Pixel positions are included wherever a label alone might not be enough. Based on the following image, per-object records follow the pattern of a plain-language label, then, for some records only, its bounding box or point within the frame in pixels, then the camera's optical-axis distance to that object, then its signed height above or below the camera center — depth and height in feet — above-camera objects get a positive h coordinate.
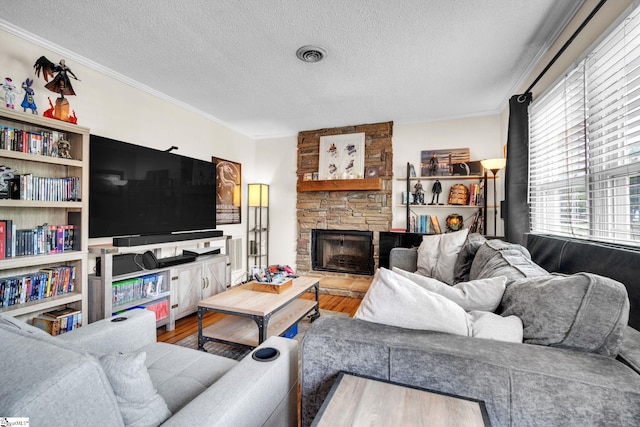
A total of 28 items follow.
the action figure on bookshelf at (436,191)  12.31 +1.07
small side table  2.15 -1.59
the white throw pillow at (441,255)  8.32 -1.26
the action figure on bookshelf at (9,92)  6.16 +2.75
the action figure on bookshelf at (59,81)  6.83 +3.39
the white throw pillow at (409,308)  3.09 -1.07
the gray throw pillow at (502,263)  4.49 -0.89
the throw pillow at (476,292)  3.68 -1.04
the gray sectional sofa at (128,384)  1.70 -1.67
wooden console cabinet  7.25 -2.16
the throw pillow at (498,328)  2.98 -1.24
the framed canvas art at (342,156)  13.67 +2.95
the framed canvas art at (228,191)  13.16 +1.18
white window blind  4.38 +1.42
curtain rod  4.79 +3.57
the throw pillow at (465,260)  7.77 -1.27
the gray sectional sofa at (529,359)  2.26 -1.33
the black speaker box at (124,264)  7.55 -1.40
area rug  7.01 -3.49
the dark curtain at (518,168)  8.00 +1.38
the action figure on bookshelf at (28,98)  6.51 +2.77
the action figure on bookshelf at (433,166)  12.50 +2.21
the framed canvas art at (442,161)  12.22 +2.44
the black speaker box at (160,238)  7.69 -0.71
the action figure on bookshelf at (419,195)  12.62 +0.91
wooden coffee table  6.36 -2.40
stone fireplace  13.35 +0.66
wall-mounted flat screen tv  7.75 +0.81
